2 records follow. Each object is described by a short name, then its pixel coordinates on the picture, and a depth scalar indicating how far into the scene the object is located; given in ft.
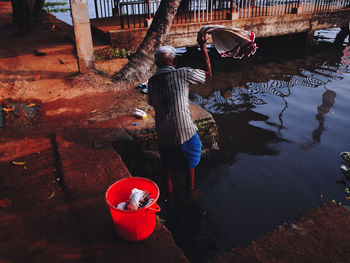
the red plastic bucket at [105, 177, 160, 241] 8.41
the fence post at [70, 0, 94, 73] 23.00
